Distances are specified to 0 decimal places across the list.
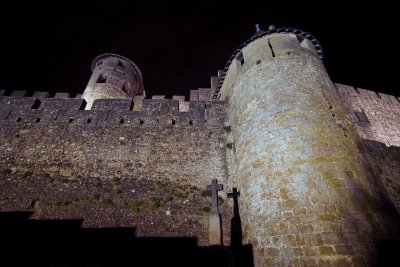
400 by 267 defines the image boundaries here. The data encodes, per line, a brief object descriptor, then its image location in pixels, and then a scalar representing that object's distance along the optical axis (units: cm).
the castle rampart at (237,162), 573
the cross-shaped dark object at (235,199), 756
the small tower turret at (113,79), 1499
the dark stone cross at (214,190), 759
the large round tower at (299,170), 543
